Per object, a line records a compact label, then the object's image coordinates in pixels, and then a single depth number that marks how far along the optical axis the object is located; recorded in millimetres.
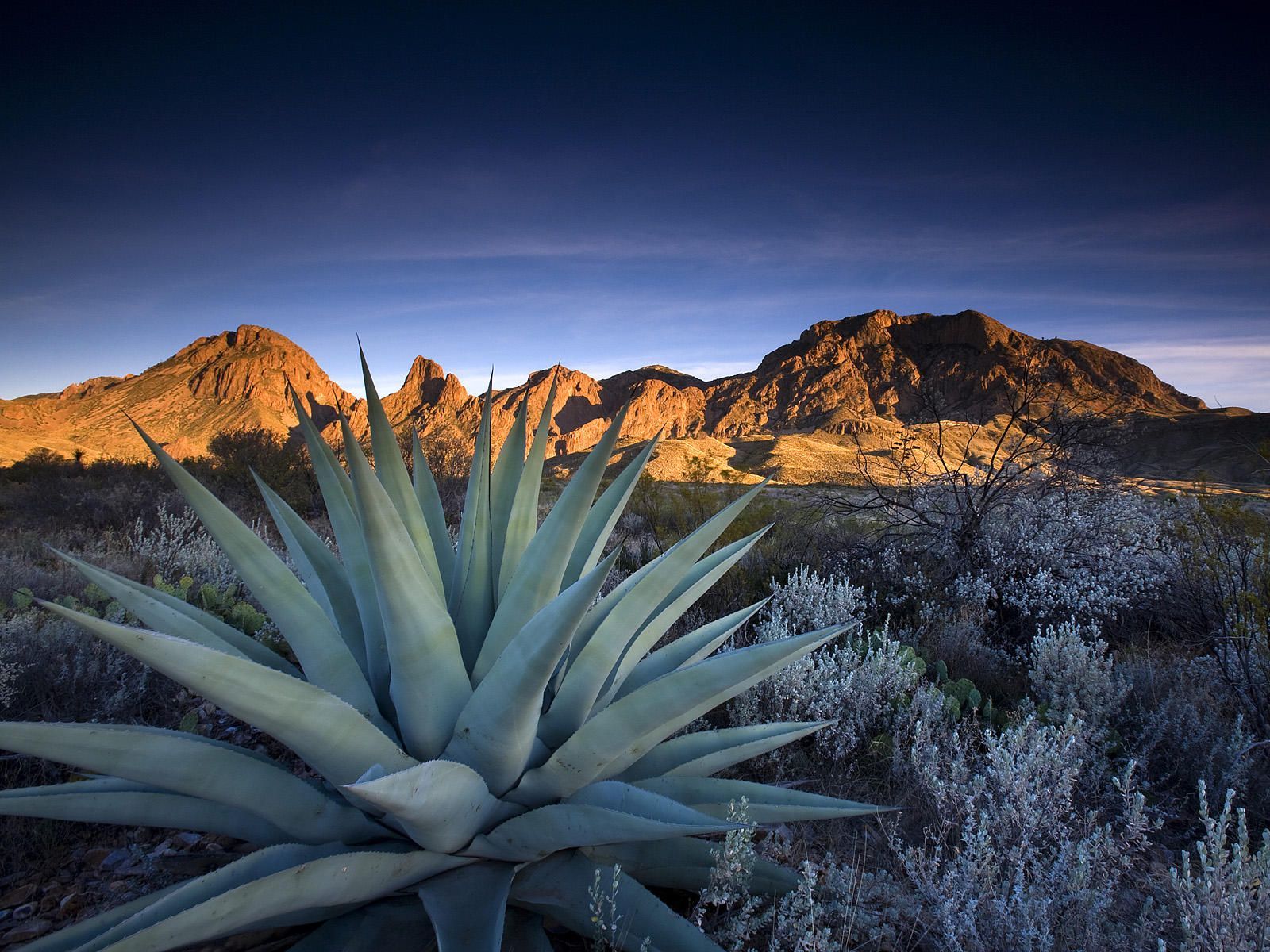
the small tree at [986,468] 6125
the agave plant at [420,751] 1085
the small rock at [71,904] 1791
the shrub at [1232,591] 3291
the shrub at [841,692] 2938
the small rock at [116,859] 2004
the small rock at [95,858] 2010
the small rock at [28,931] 1661
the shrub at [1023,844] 1681
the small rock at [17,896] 1818
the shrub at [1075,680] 3084
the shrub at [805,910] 1529
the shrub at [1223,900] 1529
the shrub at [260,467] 12464
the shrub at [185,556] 4864
